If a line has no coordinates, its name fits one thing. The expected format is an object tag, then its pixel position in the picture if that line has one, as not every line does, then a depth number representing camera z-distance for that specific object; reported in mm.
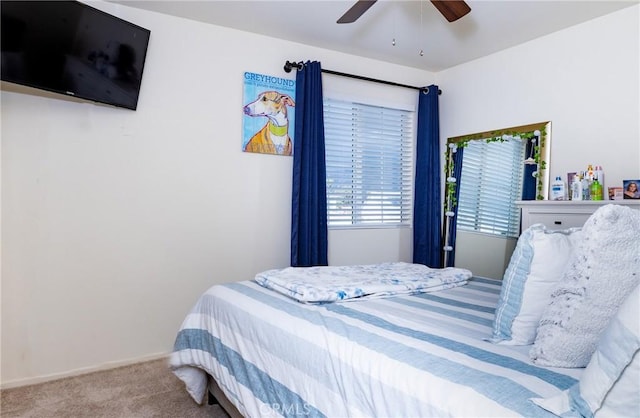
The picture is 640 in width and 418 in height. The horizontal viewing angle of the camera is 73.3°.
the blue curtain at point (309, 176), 3391
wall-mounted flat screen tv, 2174
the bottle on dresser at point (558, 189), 3055
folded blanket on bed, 1856
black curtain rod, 3426
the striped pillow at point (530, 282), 1328
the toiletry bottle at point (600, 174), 2875
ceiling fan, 2330
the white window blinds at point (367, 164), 3768
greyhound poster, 3307
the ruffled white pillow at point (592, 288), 1085
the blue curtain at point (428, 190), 4012
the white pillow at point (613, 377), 828
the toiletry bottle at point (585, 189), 2907
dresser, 2738
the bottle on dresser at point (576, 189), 2910
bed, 935
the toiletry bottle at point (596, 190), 2834
